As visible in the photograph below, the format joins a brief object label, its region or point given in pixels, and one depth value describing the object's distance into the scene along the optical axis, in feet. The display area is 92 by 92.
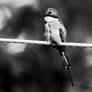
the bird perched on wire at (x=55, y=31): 26.70
